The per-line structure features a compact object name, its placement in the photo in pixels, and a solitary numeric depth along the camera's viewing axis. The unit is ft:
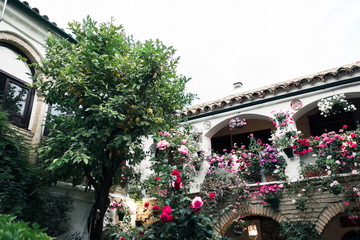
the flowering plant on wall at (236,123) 28.73
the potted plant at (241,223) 20.87
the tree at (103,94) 17.47
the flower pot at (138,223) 30.14
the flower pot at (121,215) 28.84
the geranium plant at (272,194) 24.17
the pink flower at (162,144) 15.02
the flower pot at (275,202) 24.14
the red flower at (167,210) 12.36
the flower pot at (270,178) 25.02
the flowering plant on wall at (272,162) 24.72
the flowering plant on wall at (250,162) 25.91
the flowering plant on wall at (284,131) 24.98
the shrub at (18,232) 5.49
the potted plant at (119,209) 28.51
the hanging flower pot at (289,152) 24.59
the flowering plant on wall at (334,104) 23.82
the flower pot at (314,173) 23.30
